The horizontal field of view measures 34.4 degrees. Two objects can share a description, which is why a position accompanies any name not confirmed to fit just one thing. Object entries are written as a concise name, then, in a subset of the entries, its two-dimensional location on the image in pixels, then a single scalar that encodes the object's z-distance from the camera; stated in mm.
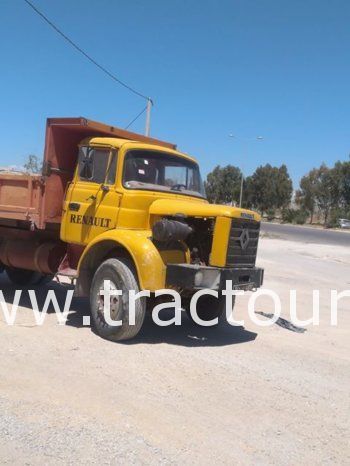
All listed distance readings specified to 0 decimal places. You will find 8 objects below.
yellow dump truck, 6750
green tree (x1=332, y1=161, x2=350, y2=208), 74438
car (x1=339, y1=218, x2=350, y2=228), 70250
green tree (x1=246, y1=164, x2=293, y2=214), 80875
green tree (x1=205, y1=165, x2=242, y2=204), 75250
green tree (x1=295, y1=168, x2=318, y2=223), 80688
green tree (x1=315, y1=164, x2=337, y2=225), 76750
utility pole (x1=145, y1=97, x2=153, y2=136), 28656
